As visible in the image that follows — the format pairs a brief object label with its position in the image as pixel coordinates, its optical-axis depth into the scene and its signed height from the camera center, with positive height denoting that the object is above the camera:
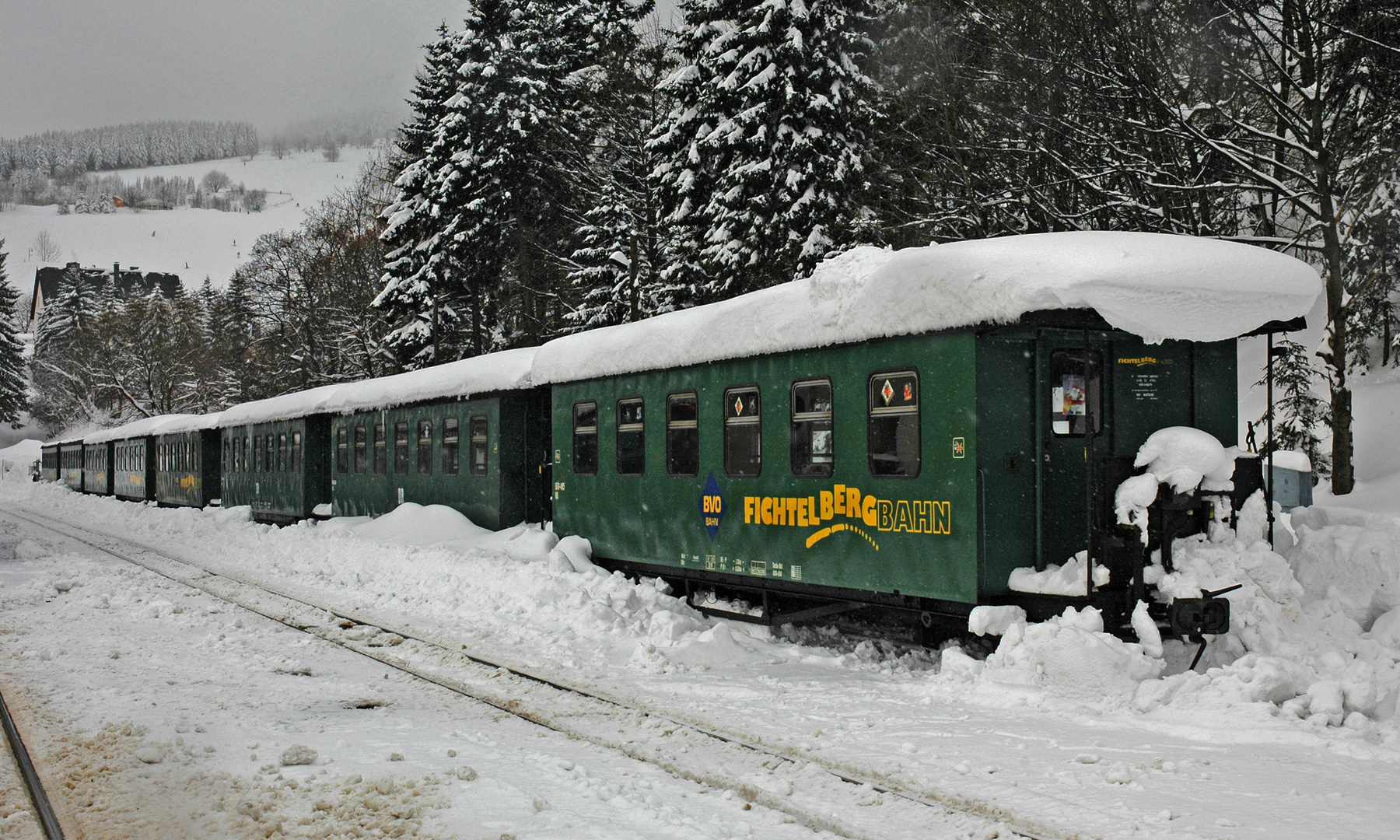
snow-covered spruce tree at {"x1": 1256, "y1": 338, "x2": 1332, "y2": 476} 17.95 +0.50
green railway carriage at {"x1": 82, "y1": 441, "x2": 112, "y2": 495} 44.81 -1.08
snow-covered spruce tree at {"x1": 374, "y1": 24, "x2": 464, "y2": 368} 33.94 +6.56
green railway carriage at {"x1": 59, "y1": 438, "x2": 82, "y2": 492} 51.16 -0.99
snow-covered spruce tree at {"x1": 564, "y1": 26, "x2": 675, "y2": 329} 28.98 +6.28
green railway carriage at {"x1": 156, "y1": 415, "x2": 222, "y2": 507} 31.88 -0.58
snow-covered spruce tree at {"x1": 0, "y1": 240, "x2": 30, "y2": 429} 85.94 +5.94
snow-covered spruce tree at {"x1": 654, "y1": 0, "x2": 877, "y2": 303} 22.02 +6.43
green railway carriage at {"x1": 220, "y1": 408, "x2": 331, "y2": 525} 23.71 -0.55
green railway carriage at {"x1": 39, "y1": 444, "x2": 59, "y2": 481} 57.81 -1.08
